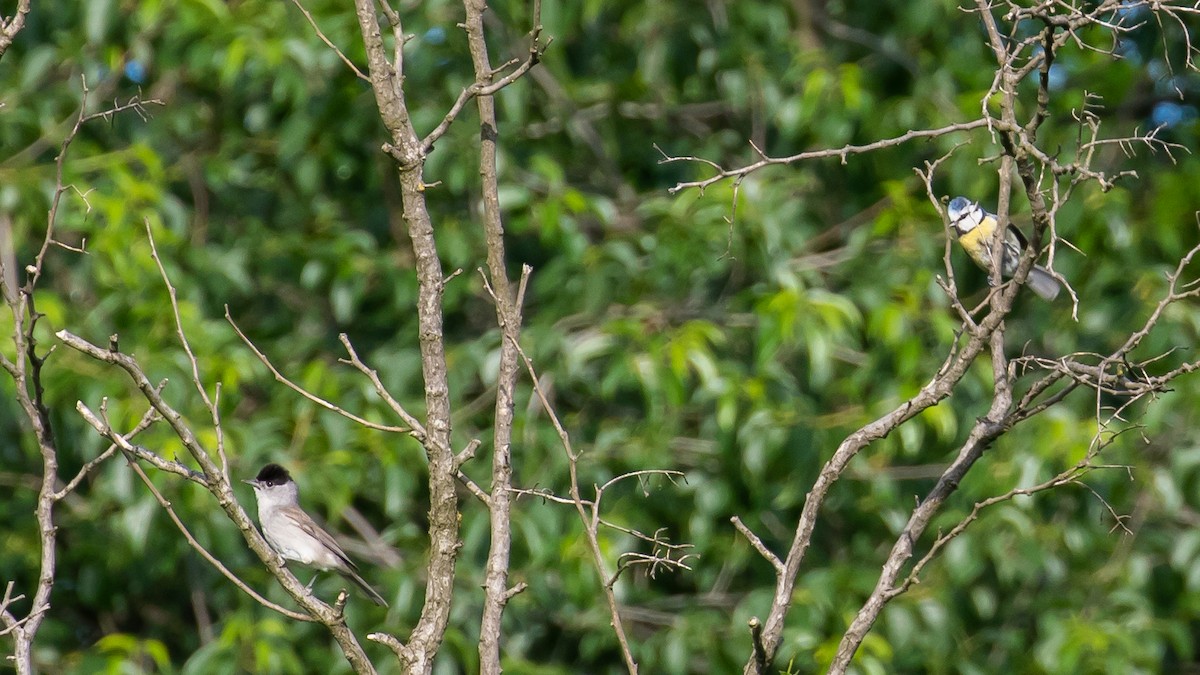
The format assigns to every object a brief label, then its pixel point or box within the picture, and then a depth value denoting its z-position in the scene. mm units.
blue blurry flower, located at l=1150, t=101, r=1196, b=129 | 12039
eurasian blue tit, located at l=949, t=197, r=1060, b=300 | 8617
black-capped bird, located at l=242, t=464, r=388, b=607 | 10359
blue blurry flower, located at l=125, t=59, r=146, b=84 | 11902
